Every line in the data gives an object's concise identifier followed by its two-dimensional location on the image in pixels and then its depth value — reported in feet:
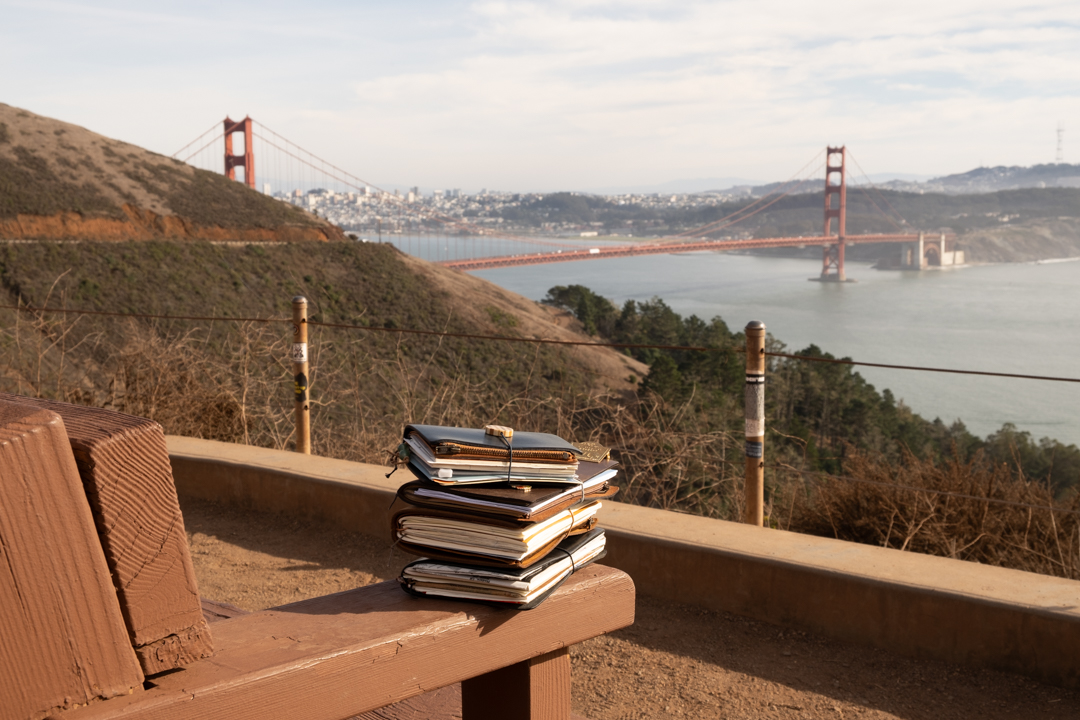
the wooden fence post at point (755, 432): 10.46
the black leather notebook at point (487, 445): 4.08
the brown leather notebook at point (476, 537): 3.96
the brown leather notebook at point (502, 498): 3.98
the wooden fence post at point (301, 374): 13.92
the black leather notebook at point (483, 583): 3.89
